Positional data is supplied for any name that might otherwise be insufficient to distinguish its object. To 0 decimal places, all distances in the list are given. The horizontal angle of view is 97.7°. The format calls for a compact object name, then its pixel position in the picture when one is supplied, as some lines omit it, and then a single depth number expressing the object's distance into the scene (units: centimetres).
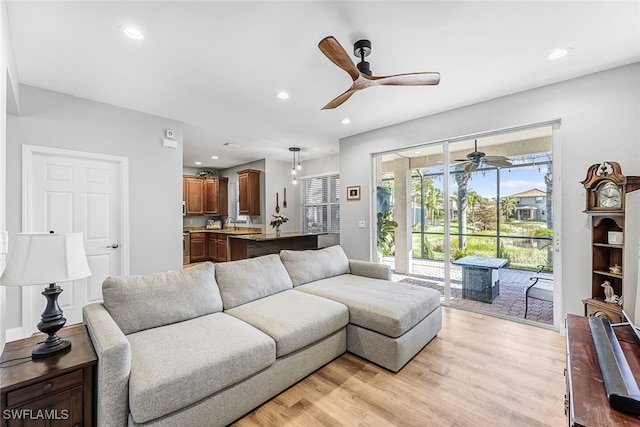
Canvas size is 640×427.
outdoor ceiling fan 359
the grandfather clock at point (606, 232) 249
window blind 690
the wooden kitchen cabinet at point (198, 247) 775
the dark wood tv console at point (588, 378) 87
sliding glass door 337
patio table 373
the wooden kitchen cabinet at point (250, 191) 720
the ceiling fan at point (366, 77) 213
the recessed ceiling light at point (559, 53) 240
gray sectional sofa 147
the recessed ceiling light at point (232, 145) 559
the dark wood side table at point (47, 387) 128
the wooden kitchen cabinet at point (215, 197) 814
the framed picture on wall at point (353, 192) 499
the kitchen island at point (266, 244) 518
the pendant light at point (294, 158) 605
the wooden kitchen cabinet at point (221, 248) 730
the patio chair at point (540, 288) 323
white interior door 304
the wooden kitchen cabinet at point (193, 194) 778
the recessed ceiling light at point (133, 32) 211
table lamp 142
